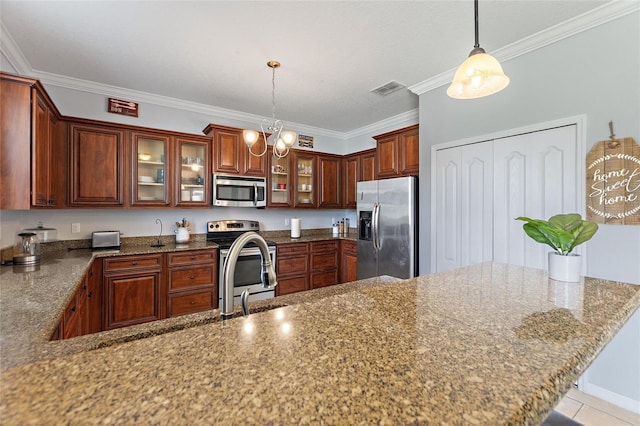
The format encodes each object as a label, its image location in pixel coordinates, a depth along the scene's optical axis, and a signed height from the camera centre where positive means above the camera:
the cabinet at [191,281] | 3.19 -0.81
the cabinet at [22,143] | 1.96 +0.48
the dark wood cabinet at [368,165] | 4.44 +0.73
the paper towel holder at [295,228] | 4.53 -0.27
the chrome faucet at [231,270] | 0.96 -0.20
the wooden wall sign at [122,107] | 3.35 +1.22
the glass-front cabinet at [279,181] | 4.24 +0.44
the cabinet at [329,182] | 4.71 +0.49
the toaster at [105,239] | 3.15 -0.31
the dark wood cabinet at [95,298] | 2.48 -0.80
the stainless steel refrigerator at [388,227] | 3.36 -0.20
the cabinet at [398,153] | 3.53 +0.75
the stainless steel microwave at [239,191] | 3.71 +0.27
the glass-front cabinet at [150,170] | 3.29 +0.48
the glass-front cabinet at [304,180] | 4.49 +0.48
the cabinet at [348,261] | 4.29 -0.75
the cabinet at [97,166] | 2.98 +0.47
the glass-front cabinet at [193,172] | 3.56 +0.49
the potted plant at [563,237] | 1.18 -0.11
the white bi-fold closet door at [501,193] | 2.27 +0.17
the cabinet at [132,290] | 2.87 -0.82
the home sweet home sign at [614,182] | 1.93 +0.21
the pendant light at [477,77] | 1.41 +0.70
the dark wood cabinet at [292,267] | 3.96 -0.79
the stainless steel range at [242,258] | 3.55 -0.60
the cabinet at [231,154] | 3.70 +0.75
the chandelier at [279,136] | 2.81 +0.74
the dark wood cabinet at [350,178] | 4.75 +0.55
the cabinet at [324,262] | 4.26 -0.78
